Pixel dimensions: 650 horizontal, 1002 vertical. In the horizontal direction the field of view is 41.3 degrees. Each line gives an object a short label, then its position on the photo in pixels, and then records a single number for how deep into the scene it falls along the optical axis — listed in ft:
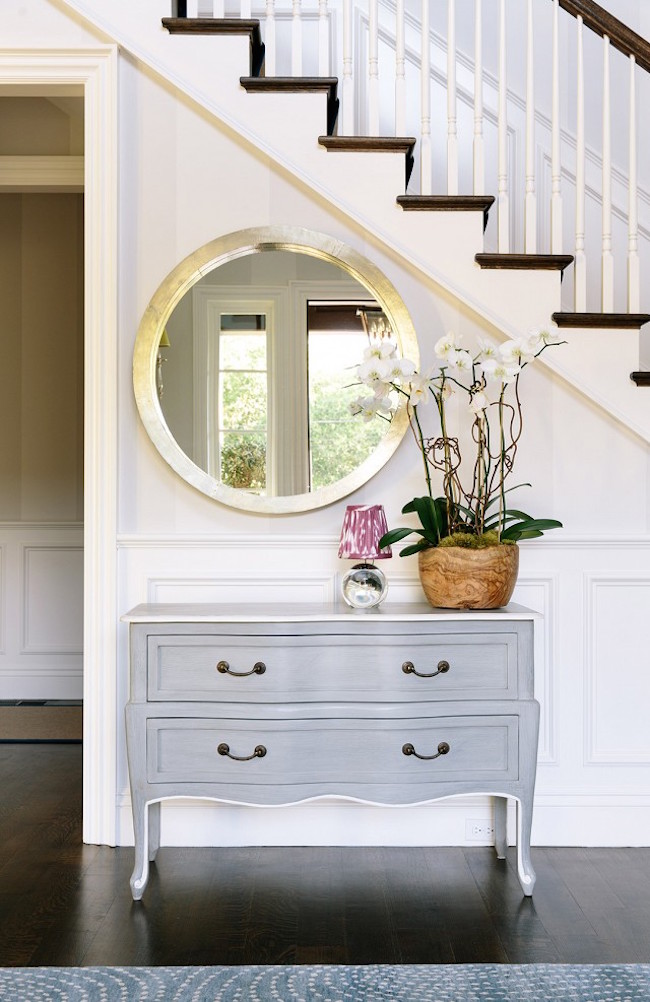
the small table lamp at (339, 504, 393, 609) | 8.41
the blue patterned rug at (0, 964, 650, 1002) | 6.14
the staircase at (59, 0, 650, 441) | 8.97
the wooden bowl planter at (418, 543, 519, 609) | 8.20
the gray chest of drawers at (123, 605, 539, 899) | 7.93
